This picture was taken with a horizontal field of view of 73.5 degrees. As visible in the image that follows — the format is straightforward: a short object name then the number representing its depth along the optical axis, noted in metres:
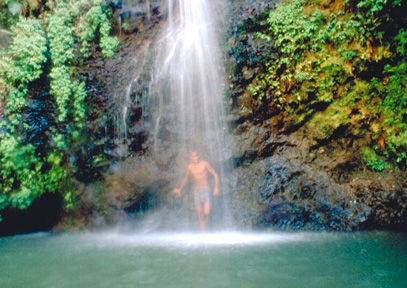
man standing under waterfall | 6.50
